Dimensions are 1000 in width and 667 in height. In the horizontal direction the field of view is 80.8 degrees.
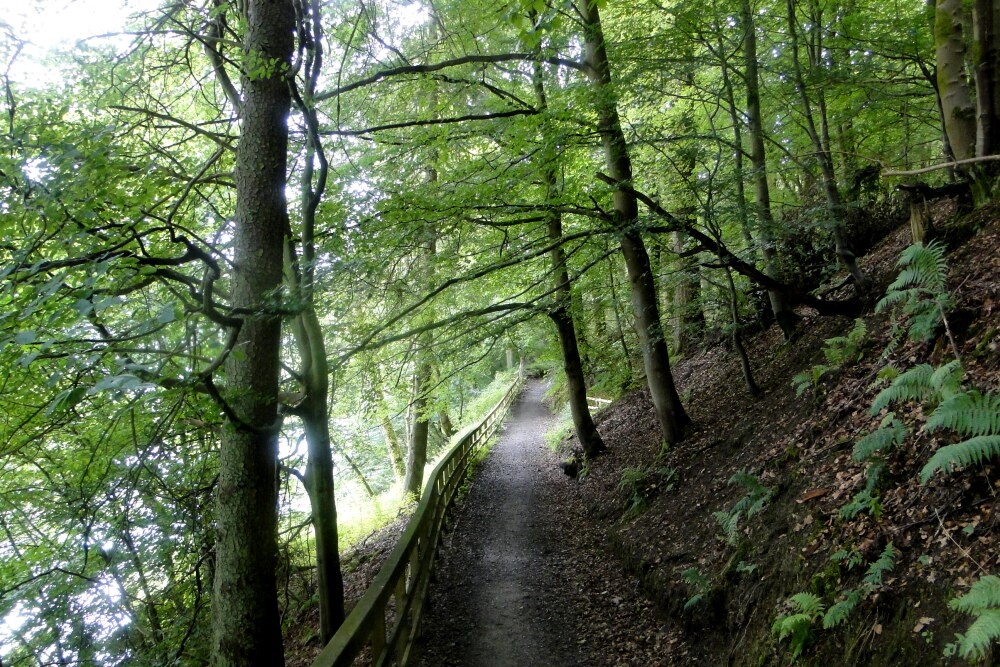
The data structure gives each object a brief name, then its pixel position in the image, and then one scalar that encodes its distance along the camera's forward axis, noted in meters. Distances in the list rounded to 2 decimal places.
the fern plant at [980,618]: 2.59
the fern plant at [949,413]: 3.37
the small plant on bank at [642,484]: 8.73
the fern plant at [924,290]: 4.75
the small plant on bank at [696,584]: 5.43
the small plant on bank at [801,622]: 3.86
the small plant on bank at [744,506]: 5.63
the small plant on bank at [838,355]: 6.51
